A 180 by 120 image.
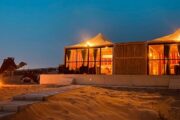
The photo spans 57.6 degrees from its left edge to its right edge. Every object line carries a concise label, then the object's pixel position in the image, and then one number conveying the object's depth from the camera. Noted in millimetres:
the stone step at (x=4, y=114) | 3152
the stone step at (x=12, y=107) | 3433
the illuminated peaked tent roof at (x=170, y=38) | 10240
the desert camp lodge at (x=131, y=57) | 10351
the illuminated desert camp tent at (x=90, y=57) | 11414
